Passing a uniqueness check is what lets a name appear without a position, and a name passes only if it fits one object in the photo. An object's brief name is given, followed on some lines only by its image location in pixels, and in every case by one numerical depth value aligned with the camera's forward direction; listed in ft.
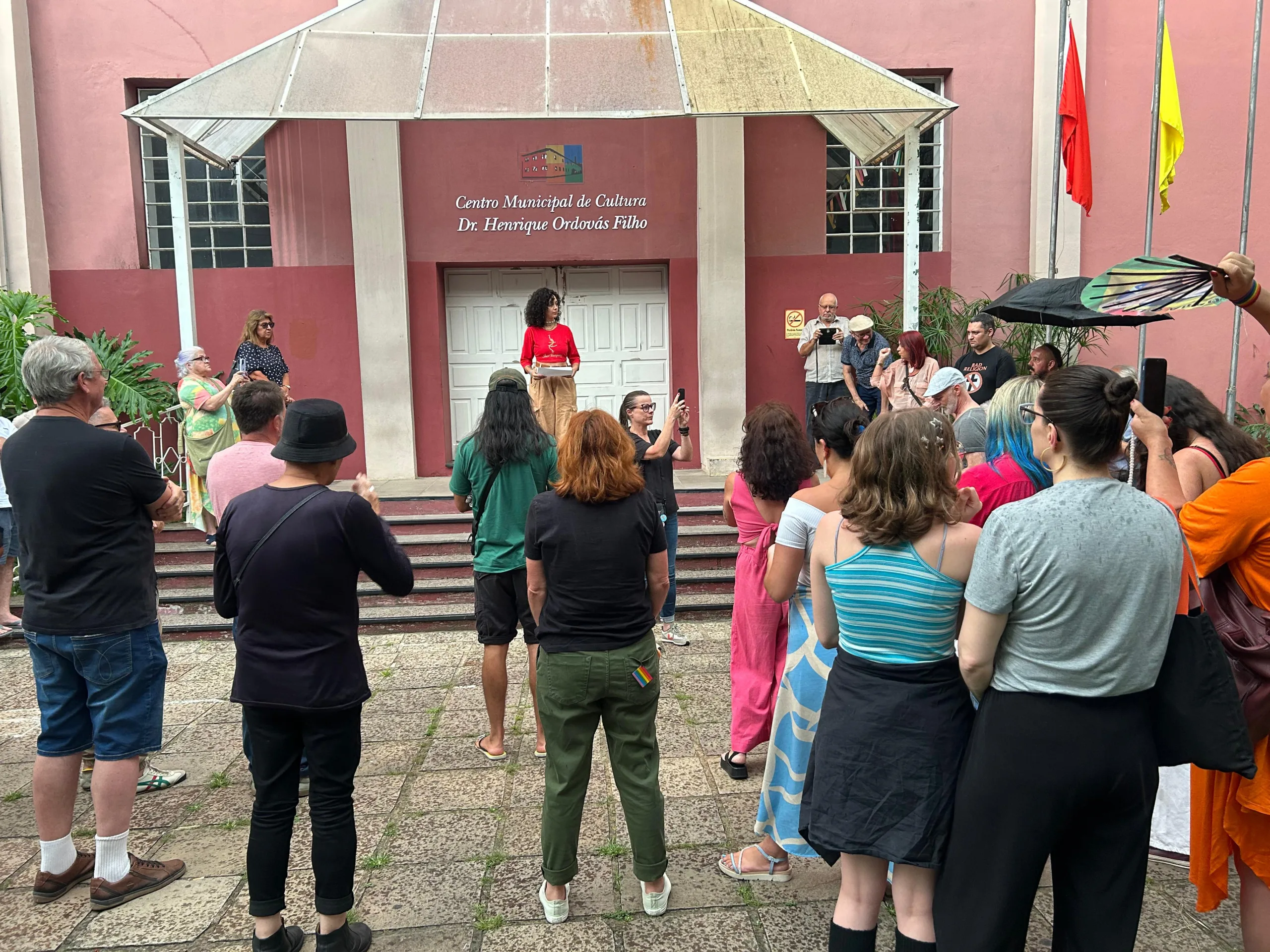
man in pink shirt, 13.82
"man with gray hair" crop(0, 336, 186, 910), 11.59
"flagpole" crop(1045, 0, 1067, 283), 30.89
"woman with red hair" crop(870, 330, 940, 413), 27.27
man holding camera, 32.91
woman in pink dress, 12.51
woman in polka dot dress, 28.81
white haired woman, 26.78
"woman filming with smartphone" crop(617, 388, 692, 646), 19.86
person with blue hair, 11.12
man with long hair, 15.30
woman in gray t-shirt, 7.27
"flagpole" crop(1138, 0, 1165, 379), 25.44
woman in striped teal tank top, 8.02
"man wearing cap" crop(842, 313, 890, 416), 31.73
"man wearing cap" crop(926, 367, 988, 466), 14.20
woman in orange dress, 8.89
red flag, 29.99
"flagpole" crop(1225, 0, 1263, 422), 26.86
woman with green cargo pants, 10.61
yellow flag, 26.37
